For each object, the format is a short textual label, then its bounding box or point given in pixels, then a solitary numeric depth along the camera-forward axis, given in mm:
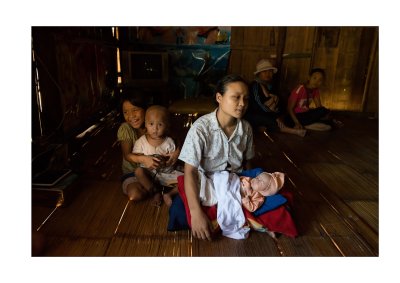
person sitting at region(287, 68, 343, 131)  4285
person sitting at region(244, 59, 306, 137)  4172
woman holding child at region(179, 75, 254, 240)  1633
